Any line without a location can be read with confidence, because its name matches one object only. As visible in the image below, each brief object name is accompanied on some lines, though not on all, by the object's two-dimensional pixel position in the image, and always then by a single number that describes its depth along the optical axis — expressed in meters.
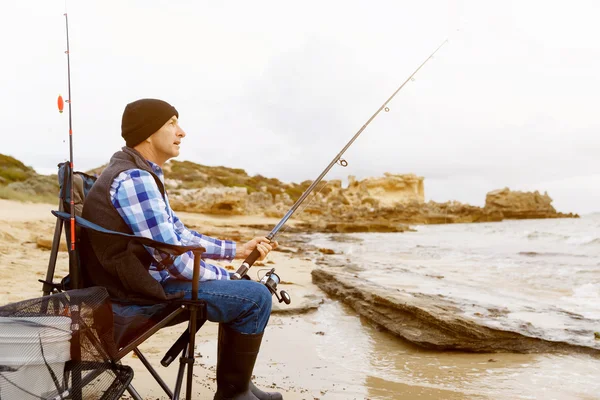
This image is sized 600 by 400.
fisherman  1.89
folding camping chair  1.83
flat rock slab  3.68
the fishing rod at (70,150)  1.86
